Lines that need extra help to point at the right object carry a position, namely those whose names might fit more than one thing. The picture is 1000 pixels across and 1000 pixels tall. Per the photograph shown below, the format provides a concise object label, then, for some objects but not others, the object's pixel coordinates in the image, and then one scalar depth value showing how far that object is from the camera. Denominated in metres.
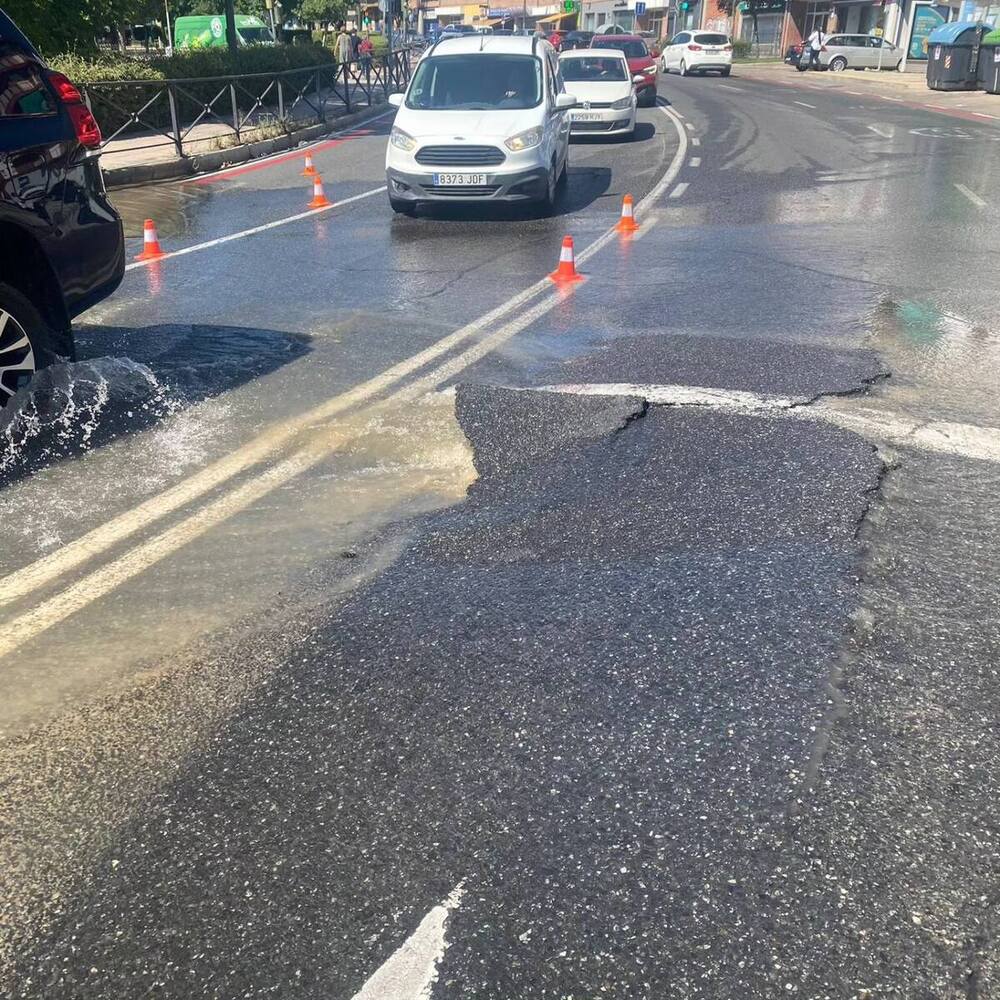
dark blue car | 5.21
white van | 11.77
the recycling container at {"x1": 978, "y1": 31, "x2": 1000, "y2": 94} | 34.00
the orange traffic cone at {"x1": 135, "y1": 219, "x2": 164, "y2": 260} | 10.28
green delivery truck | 44.66
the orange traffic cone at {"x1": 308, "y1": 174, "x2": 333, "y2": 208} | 13.61
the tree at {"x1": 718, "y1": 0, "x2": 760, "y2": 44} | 66.81
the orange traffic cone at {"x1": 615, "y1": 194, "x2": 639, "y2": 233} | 11.34
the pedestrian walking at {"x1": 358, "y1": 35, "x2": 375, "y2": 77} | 36.09
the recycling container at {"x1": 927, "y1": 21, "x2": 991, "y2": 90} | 35.06
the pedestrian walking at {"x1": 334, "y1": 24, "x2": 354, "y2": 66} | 34.88
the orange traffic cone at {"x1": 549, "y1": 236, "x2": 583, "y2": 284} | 9.02
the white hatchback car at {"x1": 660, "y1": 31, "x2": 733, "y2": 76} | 48.66
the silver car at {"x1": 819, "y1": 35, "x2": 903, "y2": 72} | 51.47
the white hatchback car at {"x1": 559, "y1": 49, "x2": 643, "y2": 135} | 20.25
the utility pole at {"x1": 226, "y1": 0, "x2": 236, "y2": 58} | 25.59
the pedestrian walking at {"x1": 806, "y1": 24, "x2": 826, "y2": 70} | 52.34
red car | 30.08
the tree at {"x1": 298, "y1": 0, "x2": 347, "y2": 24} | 56.09
